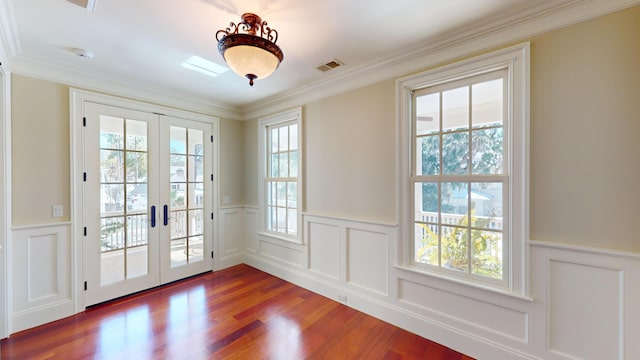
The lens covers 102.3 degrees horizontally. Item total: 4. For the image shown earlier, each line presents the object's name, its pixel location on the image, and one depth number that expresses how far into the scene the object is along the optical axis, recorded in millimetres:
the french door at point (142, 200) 2949
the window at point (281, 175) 3676
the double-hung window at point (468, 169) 1962
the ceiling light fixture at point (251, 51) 1688
